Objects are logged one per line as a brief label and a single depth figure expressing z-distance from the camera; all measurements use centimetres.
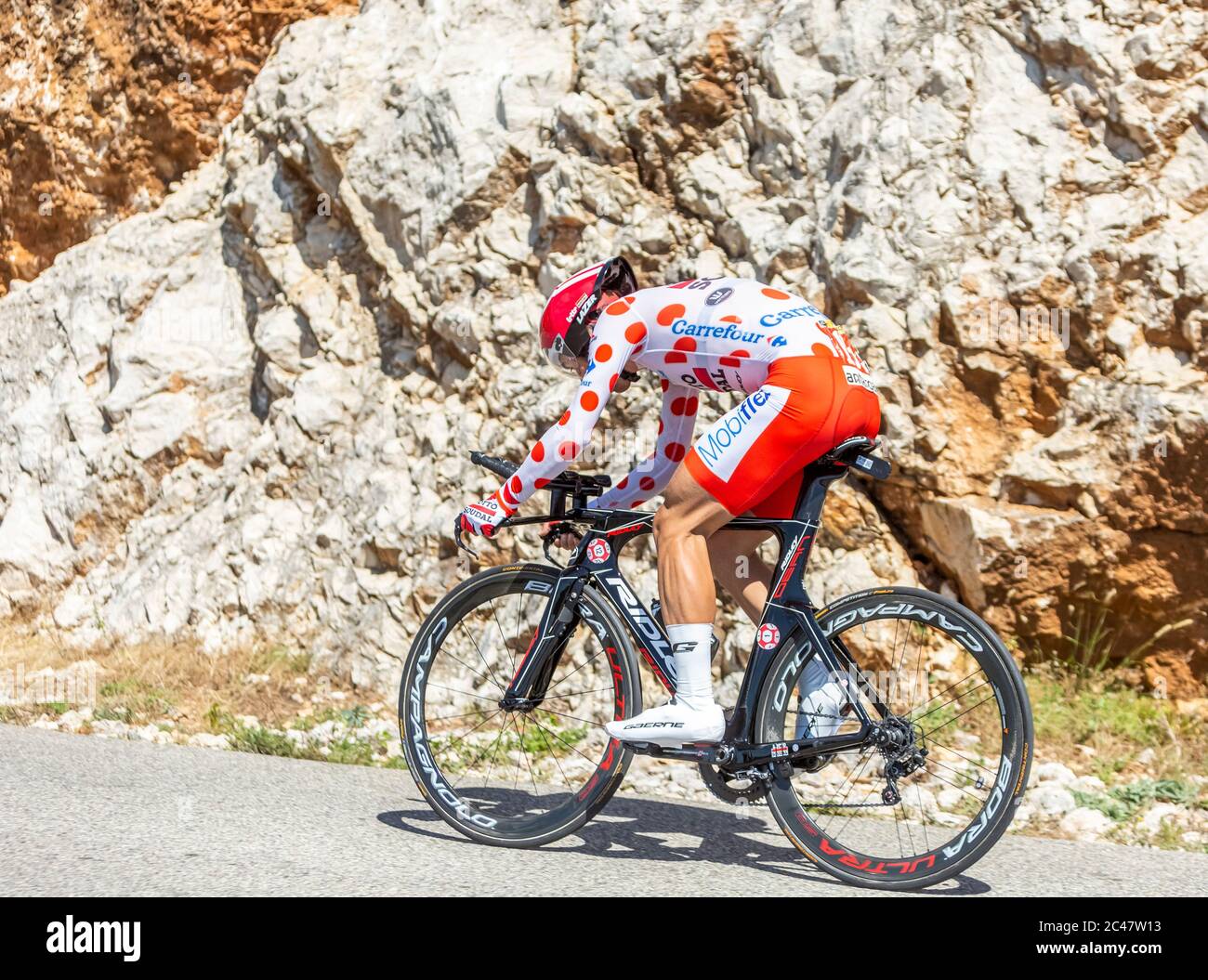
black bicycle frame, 401
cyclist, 403
